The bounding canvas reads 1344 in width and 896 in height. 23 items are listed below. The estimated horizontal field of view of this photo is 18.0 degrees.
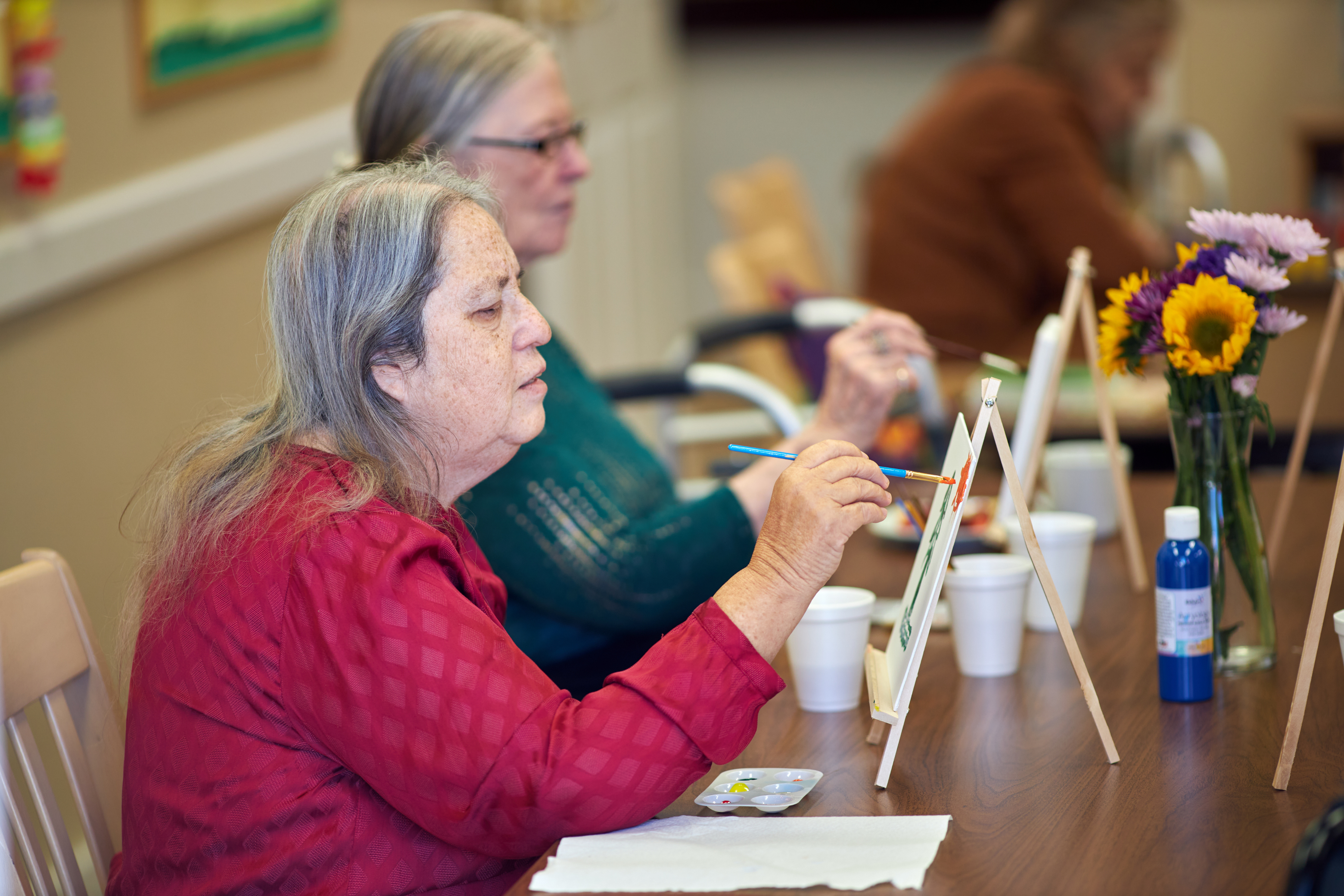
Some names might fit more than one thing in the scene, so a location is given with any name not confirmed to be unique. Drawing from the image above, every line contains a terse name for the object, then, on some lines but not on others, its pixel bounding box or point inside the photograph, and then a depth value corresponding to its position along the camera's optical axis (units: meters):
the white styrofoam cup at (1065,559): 3.62
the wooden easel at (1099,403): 3.65
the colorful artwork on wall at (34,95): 3.97
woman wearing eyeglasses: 3.69
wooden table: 3.14
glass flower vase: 3.45
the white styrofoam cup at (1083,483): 3.92
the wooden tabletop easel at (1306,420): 3.56
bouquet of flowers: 3.39
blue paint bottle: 3.39
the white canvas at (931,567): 3.27
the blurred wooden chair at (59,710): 3.35
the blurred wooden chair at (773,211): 7.16
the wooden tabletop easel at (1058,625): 3.27
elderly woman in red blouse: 3.16
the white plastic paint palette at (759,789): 3.25
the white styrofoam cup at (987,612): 3.50
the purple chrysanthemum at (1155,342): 3.42
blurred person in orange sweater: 5.59
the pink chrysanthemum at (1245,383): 3.42
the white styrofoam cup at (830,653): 3.44
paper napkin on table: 3.12
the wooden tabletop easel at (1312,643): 3.24
